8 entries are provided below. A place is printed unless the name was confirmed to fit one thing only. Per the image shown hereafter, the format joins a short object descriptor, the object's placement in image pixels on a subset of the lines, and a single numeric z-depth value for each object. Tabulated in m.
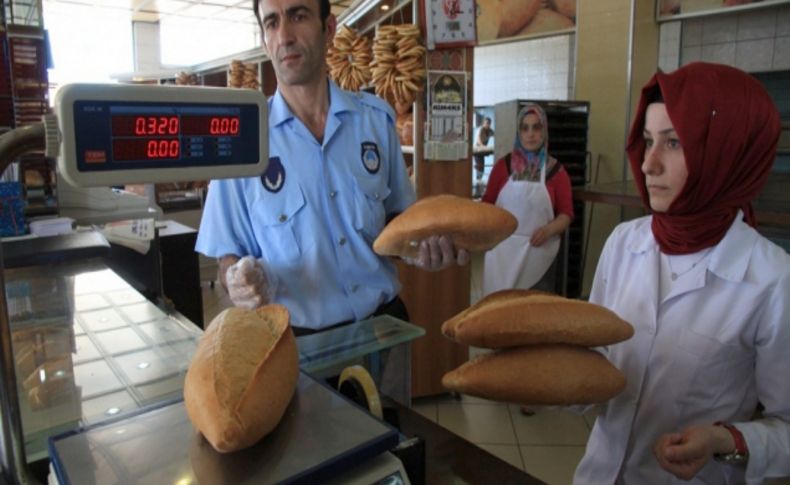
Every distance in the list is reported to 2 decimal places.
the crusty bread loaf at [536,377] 0.94
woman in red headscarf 1.09
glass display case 0.94
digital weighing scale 0.57
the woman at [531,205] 3.56
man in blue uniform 1.59
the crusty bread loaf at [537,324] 0.94
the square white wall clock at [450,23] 2.88
